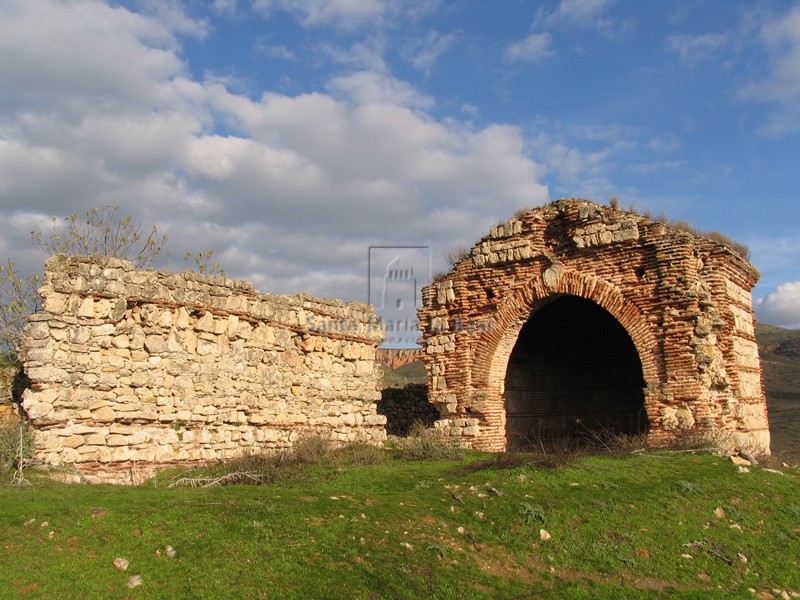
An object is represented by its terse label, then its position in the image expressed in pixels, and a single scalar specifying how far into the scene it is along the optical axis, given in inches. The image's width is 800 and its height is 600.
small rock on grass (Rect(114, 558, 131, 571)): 200.2
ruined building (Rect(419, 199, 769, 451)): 449.4
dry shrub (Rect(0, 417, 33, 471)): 299.7
